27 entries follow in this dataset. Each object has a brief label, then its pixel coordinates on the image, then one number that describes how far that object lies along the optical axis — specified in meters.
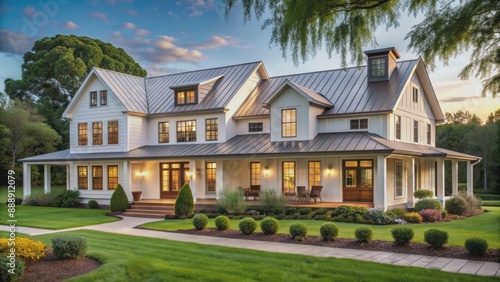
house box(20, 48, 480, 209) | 21.47
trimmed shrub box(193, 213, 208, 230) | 15.33
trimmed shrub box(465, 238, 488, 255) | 9.96
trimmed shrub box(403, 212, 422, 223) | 17.34
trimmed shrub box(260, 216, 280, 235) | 13.67
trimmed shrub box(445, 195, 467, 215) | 20.84
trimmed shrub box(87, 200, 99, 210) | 25.80
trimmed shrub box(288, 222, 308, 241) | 12.70
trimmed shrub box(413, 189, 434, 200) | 21.27
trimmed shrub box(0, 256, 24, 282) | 7.18
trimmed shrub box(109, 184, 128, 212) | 22.88
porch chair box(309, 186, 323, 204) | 20.69
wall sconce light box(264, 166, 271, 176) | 23.04
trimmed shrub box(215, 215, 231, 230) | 14.97
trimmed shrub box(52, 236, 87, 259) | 9.09
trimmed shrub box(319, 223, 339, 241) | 12.39
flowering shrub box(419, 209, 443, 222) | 17.62
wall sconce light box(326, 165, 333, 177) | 21.67
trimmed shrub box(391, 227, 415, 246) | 11.28
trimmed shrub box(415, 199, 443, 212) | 19.19
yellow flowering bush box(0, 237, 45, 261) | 8.09
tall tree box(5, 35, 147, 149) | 33.22
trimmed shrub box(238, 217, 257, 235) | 13.95
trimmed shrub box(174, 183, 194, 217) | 20.16
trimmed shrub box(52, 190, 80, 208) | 26.38
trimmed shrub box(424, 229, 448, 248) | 10.77
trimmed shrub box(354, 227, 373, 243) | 11.73
